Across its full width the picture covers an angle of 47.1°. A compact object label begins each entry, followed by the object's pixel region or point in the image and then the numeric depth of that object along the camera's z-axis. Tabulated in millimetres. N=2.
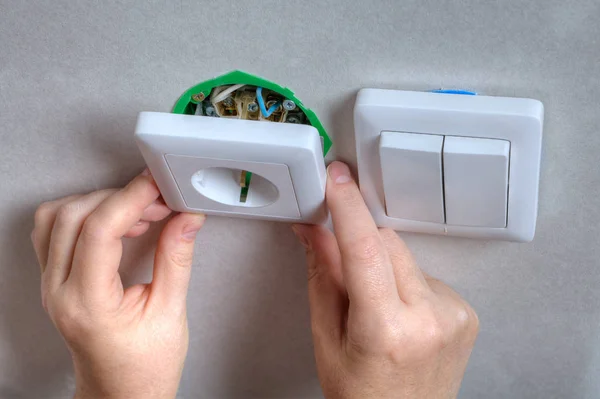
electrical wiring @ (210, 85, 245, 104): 562
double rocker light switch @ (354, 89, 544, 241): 490
